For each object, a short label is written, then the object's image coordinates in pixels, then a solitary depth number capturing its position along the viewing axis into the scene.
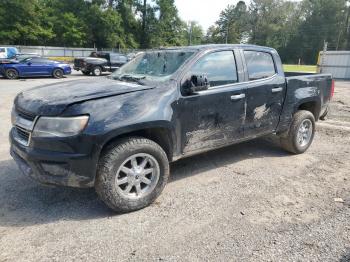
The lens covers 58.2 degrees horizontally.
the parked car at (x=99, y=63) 21.44
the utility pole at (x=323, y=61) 24.40
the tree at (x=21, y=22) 45.74
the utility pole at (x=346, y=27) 66.56
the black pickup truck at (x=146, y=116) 3.12
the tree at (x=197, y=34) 95.50
